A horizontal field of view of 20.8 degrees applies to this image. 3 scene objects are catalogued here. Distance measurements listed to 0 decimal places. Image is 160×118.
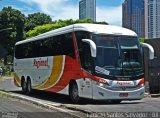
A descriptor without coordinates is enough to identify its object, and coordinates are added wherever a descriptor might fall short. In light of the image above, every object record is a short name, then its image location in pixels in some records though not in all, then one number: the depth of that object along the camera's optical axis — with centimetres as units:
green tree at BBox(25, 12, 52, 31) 9262
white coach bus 1808
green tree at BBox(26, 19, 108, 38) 7530
